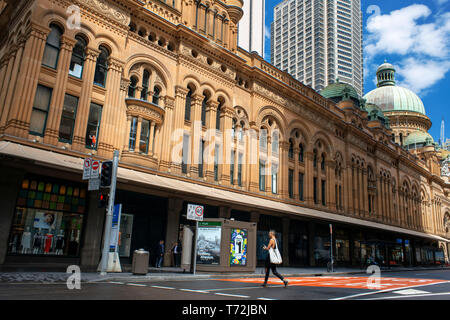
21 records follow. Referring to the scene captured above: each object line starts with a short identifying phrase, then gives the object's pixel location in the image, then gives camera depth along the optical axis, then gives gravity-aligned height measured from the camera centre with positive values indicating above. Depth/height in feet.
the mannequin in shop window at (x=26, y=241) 55.93 +0.02
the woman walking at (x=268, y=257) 39.75 -0.43
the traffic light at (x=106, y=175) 46.74 +8.60
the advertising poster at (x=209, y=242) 61.11 +1.32
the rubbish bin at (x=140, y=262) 48.65 -1.89
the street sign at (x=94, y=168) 49.65 +10.03
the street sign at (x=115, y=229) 52.33 +2.29
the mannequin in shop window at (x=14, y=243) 54.80 -0.33
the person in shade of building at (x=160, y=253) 66.33 -0.95
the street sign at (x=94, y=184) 48.55 +7.74
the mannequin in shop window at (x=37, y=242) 57.04 -0.03
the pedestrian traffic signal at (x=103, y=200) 45.98 +5.40
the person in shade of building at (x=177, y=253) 71.51 -0.78
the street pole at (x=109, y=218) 47.21 +3.50
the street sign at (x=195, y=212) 58.13 +5.77
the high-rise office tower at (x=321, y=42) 425.69 +248.25
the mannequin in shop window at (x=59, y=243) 59.36 -0.01
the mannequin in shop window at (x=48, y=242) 58.13 +0.08
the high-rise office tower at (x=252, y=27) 283.38 +172.31
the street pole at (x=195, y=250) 57.57 -0.03
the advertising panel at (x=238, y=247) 62.90 +0.78
